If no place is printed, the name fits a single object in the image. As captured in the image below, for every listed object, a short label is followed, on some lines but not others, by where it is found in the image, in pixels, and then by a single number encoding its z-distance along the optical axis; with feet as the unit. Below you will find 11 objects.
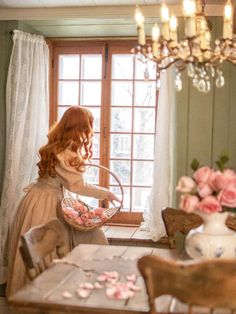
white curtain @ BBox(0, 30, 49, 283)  12.94
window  14.16
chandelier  6.70
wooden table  5.70
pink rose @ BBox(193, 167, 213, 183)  6.49
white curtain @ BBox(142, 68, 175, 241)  12.59
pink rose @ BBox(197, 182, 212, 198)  6.45
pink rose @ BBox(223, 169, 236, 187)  6.44
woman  10.70
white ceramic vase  6.75
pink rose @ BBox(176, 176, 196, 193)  6.52
